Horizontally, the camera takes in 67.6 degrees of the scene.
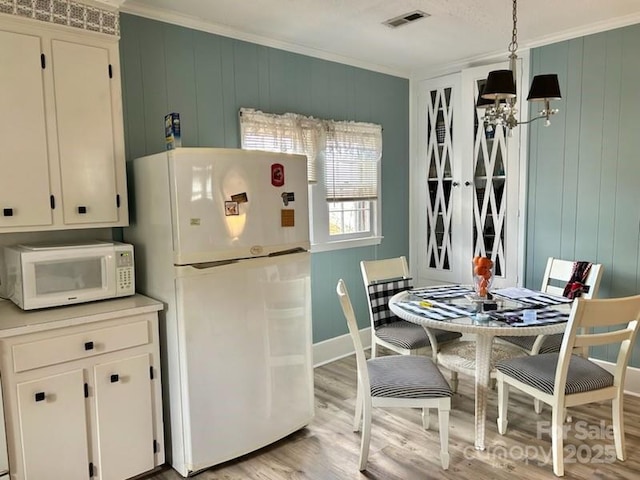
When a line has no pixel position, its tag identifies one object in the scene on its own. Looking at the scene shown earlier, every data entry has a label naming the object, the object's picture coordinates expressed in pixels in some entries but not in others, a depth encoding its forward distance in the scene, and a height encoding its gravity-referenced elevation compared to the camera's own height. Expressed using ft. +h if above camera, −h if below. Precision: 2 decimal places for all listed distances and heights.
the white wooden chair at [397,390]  7.72 -3.18
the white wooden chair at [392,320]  10.16 -2.88
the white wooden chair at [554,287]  9.68 -2.20
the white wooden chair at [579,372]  7.32 -3.02
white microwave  7.27 -1.16
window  11.32 +0.85
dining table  7.78 -2.11
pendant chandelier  7.43 +1.58
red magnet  8.45 +0.39
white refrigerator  7.64 -1.50
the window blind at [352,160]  12.76 +0.98
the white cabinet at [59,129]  7.28 +1.14
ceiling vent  9.98 +3.77
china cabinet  12.93 +0.19
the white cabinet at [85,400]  6.71 -3.02
